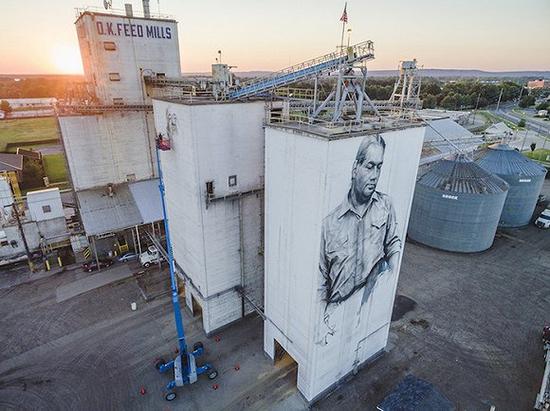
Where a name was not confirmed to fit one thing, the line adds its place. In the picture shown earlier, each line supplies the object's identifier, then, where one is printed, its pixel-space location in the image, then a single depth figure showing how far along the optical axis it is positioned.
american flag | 15.08
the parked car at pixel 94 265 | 30.27
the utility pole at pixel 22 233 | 29.48
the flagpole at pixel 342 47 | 15.74
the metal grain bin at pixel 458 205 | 33.00
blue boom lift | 18.72
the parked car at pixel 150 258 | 30.78
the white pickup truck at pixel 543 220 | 40.41
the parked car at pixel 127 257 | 31.98
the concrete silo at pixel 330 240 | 14.27
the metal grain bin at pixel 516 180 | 38.91
